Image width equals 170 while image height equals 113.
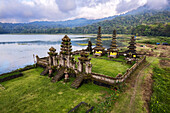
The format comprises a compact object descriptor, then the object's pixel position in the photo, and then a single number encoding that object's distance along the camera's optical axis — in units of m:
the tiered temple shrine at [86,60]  20.52
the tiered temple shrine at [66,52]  22.84
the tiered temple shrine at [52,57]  25.36
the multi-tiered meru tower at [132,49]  35.73
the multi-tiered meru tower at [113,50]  39.59
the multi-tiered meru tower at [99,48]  42.22
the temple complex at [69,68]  19.55
